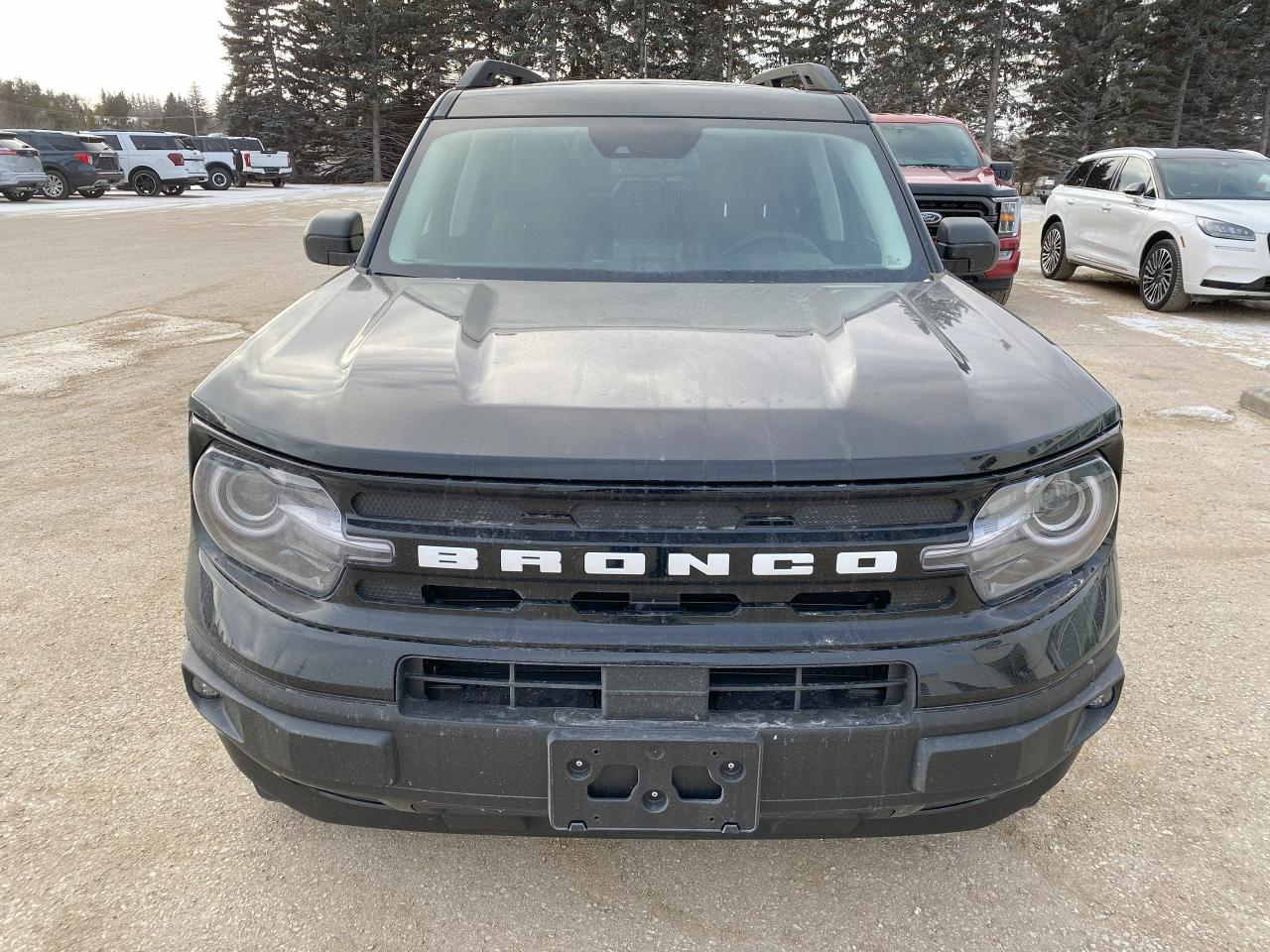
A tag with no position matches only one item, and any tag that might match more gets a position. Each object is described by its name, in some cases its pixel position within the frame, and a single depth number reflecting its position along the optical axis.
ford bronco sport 1.55
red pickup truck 8.67
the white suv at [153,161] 27.50
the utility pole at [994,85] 41.94
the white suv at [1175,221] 8.95
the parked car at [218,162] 31.95
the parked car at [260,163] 34.91
